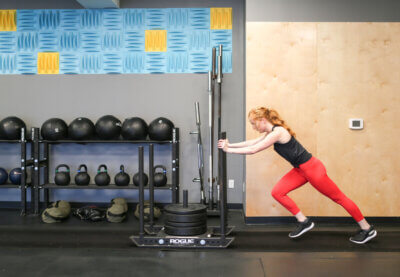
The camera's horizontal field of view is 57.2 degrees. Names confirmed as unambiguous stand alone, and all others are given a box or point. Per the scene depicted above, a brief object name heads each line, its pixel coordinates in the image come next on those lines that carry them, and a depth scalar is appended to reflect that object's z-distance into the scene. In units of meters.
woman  3.55
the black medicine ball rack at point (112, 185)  4.65
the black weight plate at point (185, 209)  3.42
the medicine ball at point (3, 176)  4.74
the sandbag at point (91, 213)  4.40
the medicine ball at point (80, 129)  4.62
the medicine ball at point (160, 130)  4.59
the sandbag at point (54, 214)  4.34
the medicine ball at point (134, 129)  4.58
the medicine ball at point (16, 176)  4.75
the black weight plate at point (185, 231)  3.43
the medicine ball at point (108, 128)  4.62
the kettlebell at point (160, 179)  4.60
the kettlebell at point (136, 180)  4.60
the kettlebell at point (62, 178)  4.64
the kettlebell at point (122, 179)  4.62
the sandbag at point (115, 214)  4.37
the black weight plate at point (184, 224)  3.43
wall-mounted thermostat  4.28
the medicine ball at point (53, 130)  4.63
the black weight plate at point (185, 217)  3.42
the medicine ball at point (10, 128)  4.67
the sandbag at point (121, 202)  4.65
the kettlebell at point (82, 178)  4.65
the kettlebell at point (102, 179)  4.64
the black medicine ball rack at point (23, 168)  4.69
